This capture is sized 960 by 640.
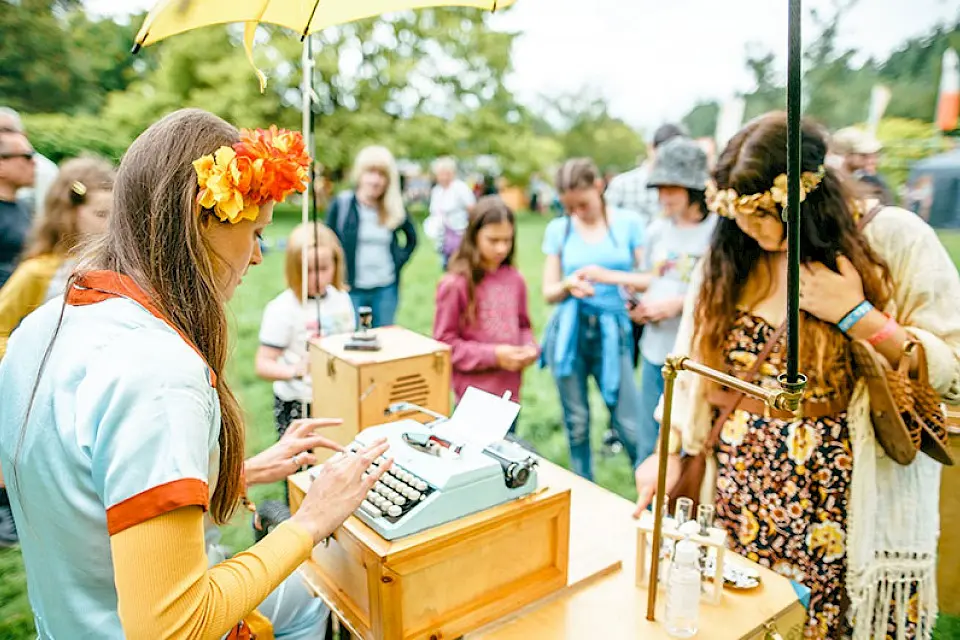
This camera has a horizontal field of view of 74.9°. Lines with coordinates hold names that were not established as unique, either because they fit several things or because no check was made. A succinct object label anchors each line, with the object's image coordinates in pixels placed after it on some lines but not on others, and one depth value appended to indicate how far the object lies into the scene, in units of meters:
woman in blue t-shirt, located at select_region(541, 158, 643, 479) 3.27
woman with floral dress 1.59
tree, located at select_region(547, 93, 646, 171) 32.09
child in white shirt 2.77
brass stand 0.96
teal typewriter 1.27
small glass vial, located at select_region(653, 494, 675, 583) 1.41
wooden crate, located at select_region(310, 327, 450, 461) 2.09
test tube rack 1.35
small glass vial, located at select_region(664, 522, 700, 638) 1.30
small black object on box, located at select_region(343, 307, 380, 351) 2.23
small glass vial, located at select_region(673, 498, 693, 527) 1.39
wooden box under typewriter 1.24
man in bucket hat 3.01
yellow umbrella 1.51
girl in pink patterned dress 2.88
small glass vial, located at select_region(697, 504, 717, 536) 1.37
